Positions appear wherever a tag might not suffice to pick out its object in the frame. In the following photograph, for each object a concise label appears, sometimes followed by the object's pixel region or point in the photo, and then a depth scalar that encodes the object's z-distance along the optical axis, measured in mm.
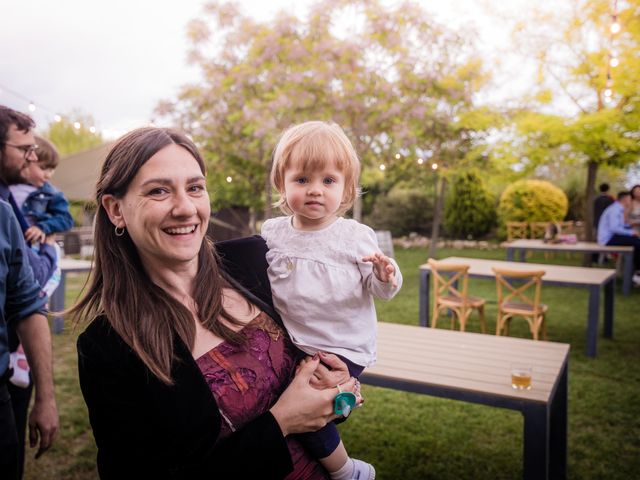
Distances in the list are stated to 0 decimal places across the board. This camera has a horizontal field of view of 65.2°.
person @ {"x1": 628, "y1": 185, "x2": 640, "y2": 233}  11420
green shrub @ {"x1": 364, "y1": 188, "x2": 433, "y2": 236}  19266
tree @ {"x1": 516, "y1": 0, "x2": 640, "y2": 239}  10844
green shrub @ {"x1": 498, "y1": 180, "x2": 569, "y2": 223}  16462
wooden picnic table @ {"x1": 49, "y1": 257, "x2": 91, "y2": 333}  7098
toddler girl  1705
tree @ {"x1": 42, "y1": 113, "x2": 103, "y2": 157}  32281
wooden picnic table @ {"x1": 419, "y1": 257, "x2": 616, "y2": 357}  5789
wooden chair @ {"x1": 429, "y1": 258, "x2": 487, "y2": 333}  6246
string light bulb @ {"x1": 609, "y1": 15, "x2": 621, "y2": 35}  8588
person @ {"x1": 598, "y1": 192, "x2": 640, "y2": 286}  9930
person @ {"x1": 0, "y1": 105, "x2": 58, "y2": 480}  1715
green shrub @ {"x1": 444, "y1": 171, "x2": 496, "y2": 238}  18031
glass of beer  2541
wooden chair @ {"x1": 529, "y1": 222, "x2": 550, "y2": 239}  15633
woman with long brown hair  1254
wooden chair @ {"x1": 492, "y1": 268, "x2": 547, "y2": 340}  5730
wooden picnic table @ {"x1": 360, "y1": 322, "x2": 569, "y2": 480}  2443
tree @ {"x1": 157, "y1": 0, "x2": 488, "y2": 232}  9844
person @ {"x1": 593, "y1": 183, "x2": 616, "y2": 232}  12305
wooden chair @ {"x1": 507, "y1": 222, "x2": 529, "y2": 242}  15319
